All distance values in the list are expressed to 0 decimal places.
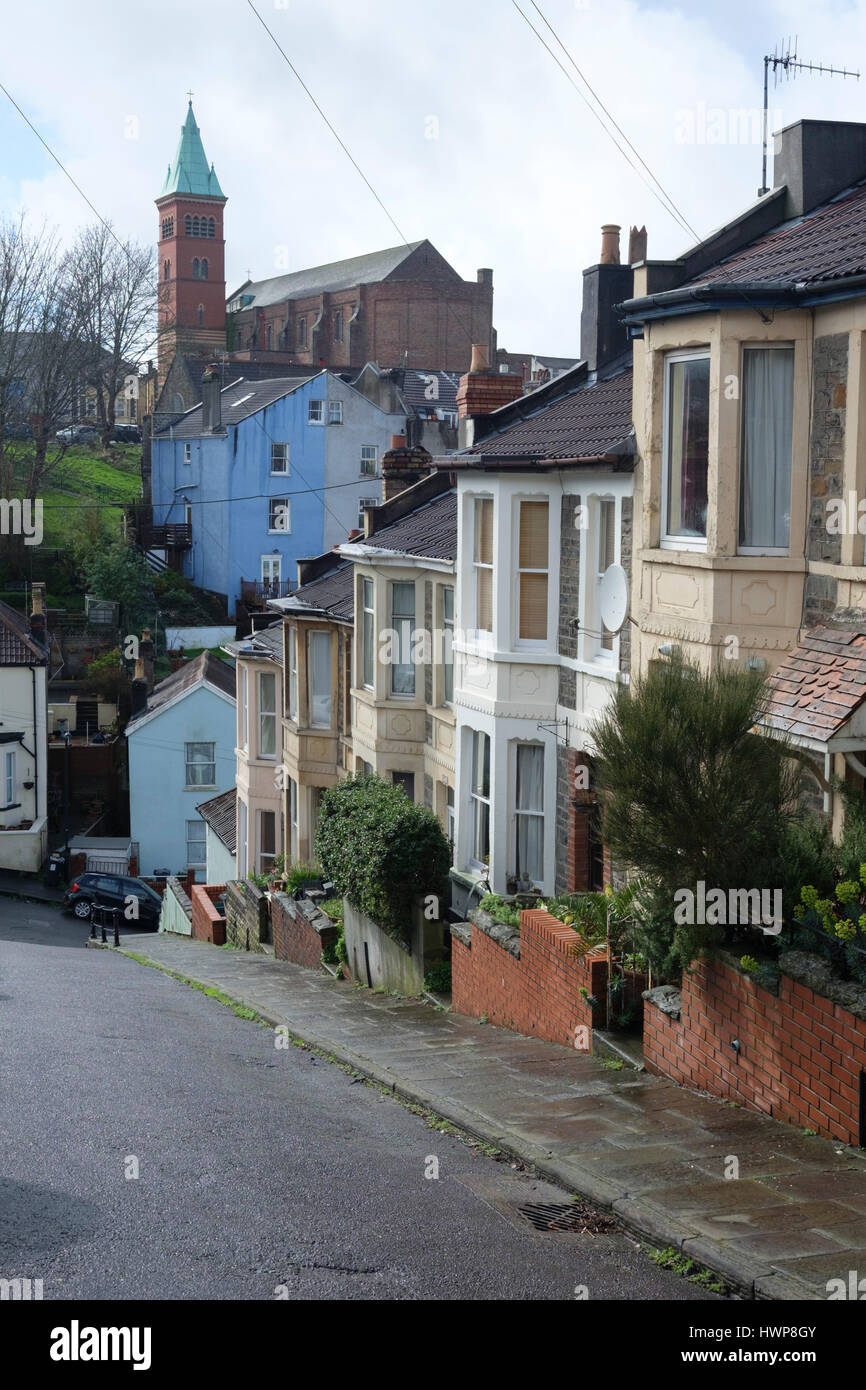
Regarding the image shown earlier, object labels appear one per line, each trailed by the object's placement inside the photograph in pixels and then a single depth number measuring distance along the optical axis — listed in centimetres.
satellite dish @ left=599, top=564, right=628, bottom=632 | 1373
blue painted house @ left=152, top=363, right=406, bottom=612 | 5662
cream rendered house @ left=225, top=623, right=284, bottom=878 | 2969
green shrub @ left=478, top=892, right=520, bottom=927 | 1419
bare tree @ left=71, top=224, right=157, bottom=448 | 7038
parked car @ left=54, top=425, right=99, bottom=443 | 7528
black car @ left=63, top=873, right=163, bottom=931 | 3769
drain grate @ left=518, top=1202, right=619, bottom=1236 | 744
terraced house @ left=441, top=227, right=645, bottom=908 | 1500
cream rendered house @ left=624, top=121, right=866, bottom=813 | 1030
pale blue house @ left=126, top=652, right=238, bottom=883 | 4238
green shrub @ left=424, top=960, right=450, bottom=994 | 1598
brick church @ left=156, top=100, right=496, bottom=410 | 8200
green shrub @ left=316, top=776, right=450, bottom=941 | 1619
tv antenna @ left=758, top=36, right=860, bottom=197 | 1692
